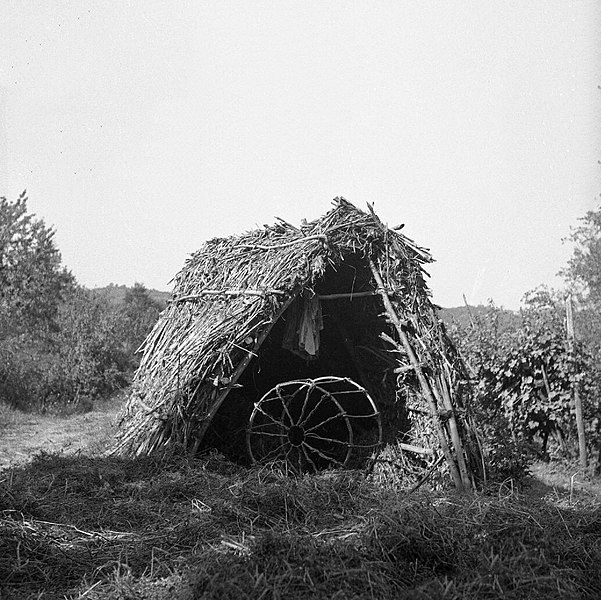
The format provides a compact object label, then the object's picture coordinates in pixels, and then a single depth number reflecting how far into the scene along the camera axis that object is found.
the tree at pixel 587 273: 16.06
